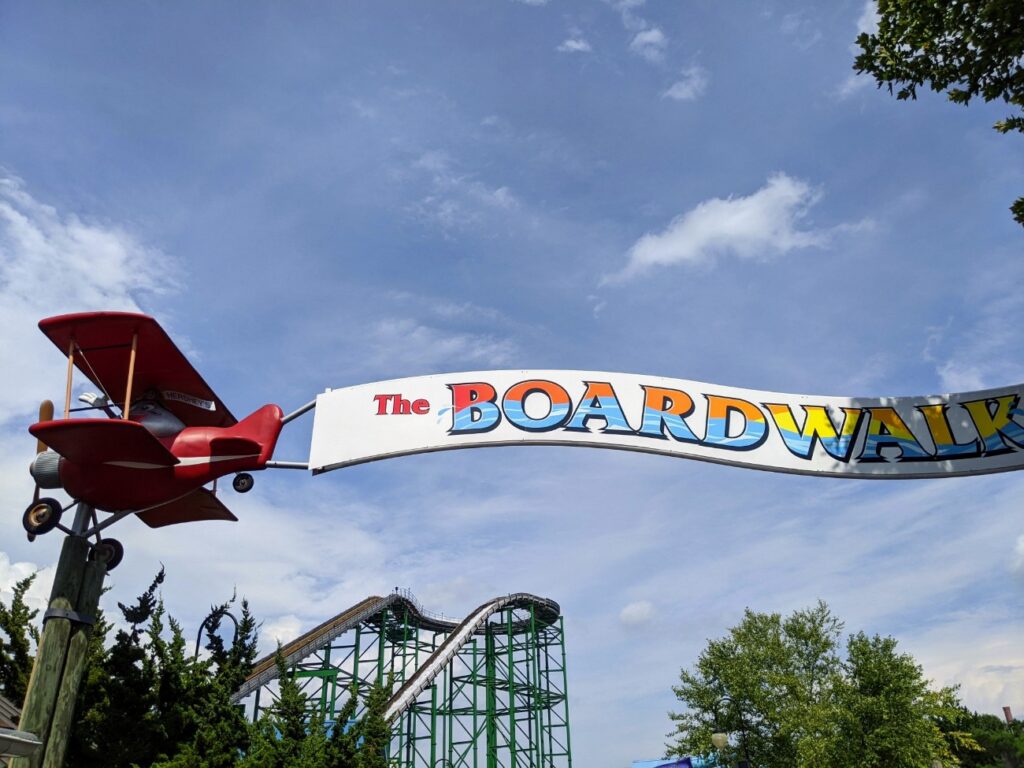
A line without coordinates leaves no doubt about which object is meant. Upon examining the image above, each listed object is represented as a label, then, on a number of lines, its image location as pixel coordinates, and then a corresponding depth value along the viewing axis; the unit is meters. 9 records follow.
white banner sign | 9.09
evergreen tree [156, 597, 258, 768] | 8.94
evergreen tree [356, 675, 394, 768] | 9.17
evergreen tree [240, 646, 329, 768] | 8.41
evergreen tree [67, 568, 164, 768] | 9.53
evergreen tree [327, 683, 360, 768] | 8.86
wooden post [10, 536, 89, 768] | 7.01
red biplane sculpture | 7.79
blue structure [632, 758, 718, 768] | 26.95
